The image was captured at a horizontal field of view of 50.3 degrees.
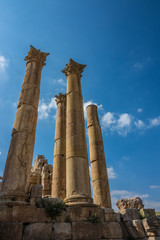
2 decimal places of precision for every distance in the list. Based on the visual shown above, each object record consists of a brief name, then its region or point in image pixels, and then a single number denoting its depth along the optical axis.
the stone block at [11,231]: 6.10
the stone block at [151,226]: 8.83
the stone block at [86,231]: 7.38
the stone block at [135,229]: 8.83
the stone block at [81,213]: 7.93
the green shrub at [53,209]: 7.35
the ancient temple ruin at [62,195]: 6.98
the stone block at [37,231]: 6.54
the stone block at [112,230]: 8.16
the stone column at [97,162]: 13.30
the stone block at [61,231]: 7.02
